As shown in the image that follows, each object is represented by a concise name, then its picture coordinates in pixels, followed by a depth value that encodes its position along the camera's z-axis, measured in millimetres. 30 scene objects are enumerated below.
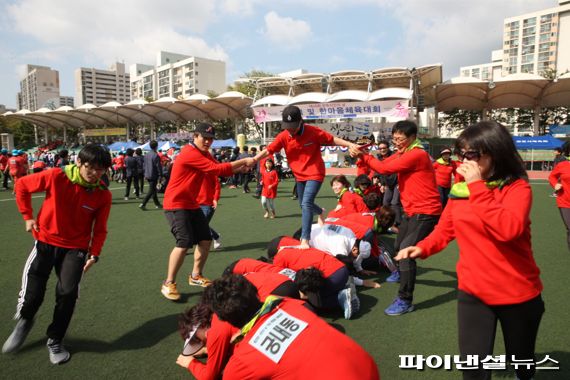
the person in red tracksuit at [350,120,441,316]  3750
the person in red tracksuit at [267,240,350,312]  3838
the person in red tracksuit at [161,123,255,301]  4230
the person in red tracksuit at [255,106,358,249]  4434
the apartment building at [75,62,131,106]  138500
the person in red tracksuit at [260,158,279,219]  9492
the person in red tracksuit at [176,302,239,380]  2289
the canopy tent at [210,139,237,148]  30278
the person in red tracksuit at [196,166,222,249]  6227
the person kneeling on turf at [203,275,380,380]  1662
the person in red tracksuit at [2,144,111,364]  3018
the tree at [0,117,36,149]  59238
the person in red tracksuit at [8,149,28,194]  12312
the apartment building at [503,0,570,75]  74188
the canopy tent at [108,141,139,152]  32362
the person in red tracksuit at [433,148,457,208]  7453
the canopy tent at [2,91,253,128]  37003
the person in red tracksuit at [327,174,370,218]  6488
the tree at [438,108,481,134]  35406
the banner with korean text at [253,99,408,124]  25609
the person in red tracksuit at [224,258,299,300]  3273
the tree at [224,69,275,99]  47256
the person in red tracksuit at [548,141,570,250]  5250
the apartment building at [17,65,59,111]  127062
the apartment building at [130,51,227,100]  94875
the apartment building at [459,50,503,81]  100875
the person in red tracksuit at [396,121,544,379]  1788
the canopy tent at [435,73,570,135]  26469
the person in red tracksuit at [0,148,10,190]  15756
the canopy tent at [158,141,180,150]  26269
